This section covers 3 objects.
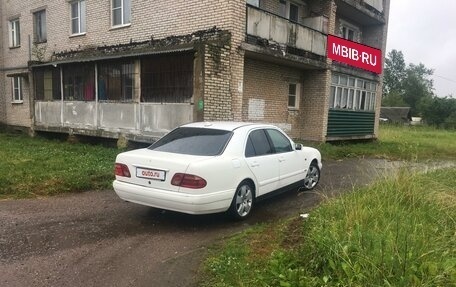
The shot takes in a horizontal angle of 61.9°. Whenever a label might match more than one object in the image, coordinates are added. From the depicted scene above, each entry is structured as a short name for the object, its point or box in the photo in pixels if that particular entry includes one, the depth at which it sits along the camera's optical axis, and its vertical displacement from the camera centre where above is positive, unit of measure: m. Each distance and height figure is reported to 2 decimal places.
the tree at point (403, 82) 78.81 +5.14
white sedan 4.88 -0.99
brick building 10.55 +1.01
